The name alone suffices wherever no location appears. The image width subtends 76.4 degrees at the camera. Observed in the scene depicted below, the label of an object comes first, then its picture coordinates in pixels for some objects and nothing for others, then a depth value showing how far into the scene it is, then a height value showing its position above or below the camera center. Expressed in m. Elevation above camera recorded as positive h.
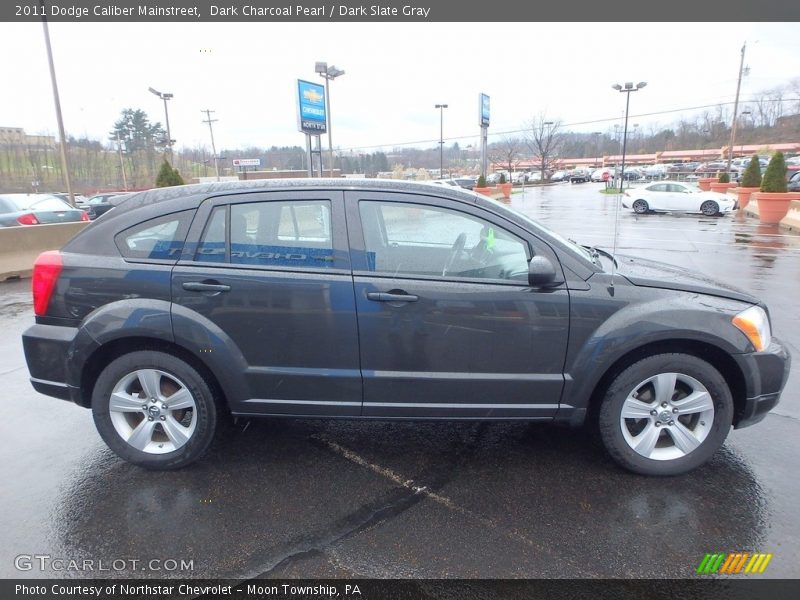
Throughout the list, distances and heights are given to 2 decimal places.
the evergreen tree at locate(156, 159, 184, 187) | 15.92 +0.14
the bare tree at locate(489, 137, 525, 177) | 73.00 +3.80
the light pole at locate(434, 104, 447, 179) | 45.81 +4.37
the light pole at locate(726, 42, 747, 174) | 34.88 +4.56
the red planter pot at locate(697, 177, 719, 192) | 33.10 -0.68
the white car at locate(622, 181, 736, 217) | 22.25 -1.16
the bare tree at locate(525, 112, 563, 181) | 64.75 +5.03
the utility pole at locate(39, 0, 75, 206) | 15.82 +2.12
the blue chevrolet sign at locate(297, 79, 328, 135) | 19.06 +2.69
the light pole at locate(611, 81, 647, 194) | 31.42 +5.76
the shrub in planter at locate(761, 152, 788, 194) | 17.58 -0.12
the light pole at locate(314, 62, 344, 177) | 20.66 +4.34
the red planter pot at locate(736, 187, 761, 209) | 23.61 -1.03
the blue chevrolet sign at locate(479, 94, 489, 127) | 35.97 +4.69
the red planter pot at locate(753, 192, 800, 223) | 17.69 -1.14
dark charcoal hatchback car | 3.01 -0.86
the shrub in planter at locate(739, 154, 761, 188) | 23.78 -0.14
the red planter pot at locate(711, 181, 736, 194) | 28.05 -0.79
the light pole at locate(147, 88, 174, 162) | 30.94 +5.27
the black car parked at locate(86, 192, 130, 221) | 25.69 -1.14
